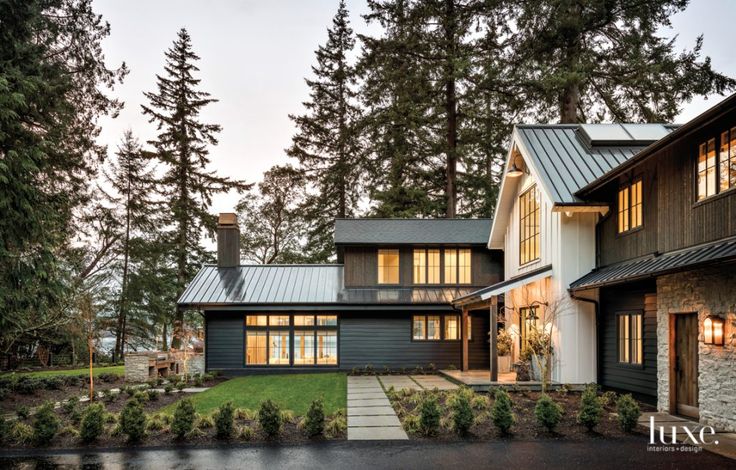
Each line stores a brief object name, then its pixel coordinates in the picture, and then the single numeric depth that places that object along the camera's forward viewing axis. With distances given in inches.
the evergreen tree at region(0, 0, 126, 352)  378.9
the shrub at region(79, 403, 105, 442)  301.3
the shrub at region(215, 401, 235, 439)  307.3
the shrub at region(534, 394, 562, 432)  308.0
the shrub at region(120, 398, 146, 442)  299.6
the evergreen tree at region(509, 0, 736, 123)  741.9
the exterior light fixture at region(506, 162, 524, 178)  565.8
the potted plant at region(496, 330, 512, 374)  582.9
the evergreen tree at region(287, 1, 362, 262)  1127.6
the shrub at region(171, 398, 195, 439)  305.9
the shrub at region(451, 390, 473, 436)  310.0
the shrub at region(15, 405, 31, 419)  369.5
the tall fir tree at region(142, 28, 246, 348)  1056.2
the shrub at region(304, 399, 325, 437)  308.0
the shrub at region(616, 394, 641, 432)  306.7
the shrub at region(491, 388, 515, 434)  308.5
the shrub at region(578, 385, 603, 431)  311.6
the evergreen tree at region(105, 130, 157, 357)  1035.3
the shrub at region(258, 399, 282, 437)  307.3
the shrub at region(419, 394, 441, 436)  311.4
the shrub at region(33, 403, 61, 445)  301.1
